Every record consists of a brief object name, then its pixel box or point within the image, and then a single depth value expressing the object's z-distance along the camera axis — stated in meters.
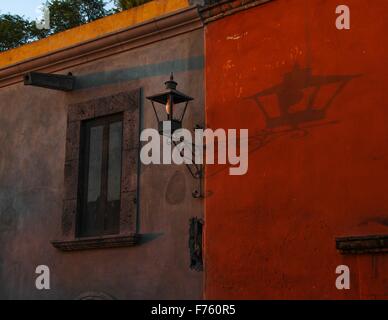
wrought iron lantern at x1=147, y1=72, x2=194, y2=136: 7.60
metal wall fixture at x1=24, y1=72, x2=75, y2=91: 9.16
